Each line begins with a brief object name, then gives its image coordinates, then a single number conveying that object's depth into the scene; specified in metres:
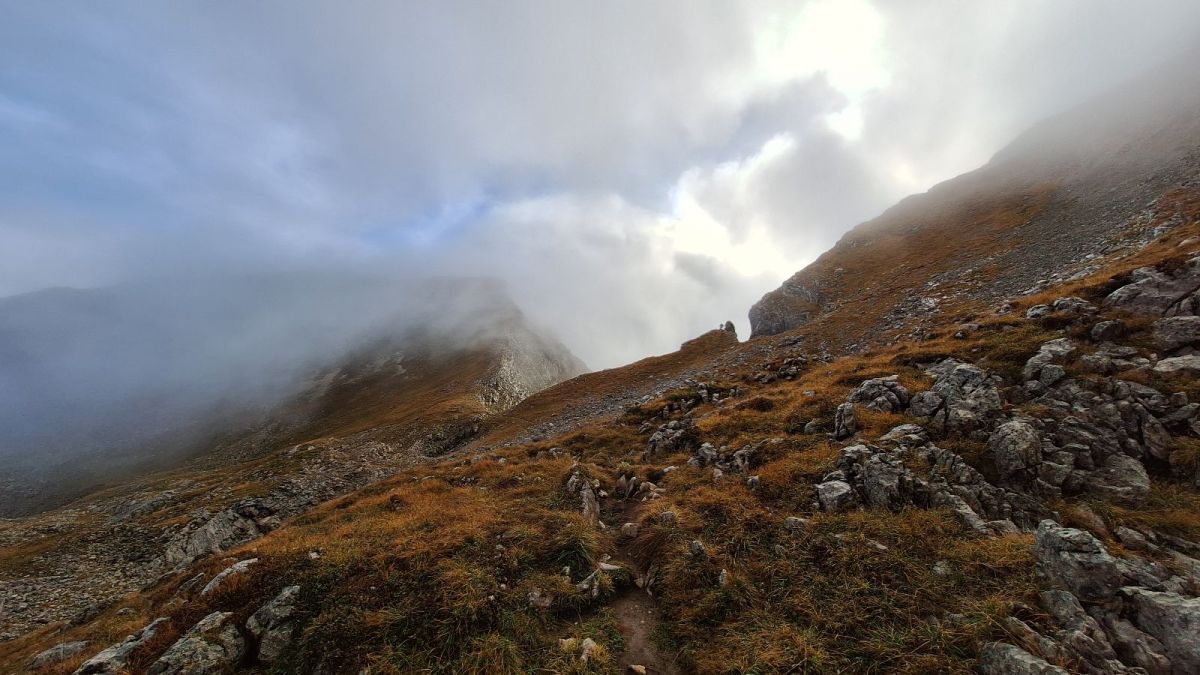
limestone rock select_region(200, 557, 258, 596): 11.15
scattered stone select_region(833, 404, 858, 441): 15.20
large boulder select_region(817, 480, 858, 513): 11.38
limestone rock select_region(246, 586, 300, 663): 9.29
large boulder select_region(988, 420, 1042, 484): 10.76
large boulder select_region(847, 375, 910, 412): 15.70
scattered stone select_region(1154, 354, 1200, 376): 11.59
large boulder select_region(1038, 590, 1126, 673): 6.05
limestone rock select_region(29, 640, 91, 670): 12.32
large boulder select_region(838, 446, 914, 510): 11.05
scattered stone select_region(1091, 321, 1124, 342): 14.34
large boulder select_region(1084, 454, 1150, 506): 9.49
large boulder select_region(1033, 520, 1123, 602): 6.92
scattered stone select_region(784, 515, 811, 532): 10.82
